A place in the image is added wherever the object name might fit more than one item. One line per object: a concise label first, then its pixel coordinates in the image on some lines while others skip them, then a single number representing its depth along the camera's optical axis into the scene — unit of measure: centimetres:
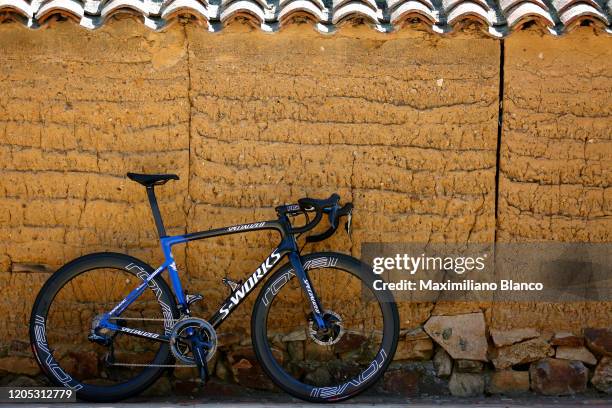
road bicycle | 552
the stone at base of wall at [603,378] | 596
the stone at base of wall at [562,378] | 595
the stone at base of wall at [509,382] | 598
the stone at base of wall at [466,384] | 598
